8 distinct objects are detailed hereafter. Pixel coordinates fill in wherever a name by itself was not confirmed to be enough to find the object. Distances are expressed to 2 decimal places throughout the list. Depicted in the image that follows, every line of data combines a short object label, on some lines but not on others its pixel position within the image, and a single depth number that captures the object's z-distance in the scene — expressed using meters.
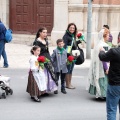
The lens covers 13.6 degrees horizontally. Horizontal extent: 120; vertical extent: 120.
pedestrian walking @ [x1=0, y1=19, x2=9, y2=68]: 15.66
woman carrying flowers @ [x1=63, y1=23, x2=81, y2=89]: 12.22
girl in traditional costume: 10.71
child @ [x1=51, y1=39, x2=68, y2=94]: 11.67
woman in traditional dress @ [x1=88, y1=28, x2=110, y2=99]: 10.75
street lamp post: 18.61
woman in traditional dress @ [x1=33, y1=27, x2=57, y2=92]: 11.29
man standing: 7.74
